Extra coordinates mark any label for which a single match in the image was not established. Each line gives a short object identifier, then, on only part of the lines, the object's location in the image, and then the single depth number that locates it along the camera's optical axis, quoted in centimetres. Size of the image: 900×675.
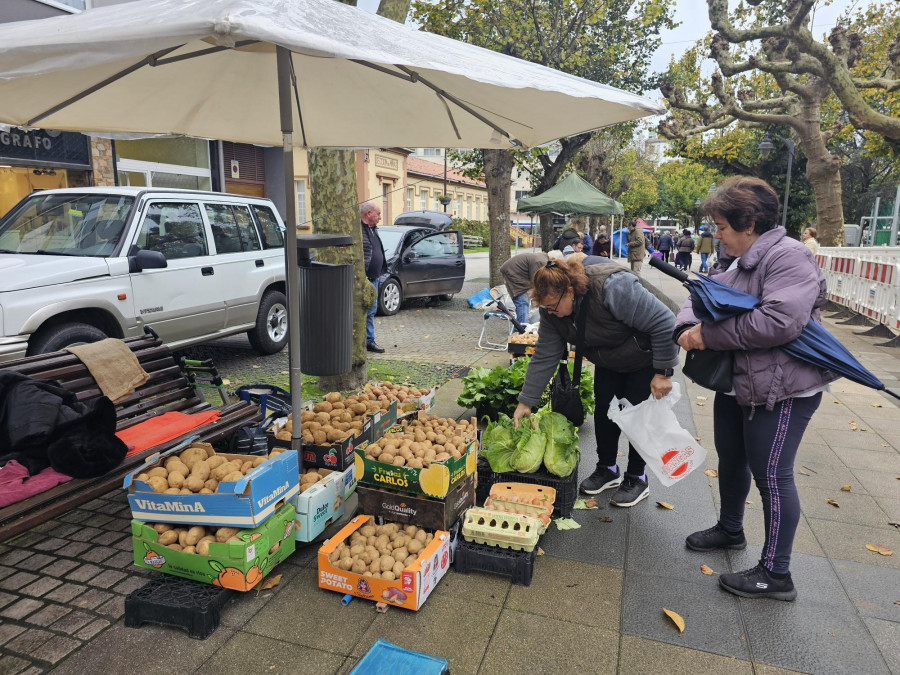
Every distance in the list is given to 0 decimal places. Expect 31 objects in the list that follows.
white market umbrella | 217
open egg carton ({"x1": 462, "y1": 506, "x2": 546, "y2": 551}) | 301
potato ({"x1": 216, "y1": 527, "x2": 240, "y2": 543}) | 278
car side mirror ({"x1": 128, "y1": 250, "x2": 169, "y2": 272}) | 595
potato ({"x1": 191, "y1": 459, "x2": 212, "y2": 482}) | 294
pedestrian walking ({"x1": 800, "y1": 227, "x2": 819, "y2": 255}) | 1348
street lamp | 1997
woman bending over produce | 338
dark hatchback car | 1238
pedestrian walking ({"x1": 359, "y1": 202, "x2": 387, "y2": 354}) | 863
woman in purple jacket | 253
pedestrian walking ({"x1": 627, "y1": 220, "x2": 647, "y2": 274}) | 2408
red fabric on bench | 372
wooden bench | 277
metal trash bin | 443
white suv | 528
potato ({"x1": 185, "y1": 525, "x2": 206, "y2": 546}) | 280
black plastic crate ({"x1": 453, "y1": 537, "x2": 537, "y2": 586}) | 298
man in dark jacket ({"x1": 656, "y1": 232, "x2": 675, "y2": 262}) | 2800
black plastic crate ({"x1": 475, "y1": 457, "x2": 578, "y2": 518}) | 363
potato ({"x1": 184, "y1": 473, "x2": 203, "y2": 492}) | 287
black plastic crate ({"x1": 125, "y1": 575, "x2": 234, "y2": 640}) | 257
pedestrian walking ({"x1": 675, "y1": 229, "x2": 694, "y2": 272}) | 2388
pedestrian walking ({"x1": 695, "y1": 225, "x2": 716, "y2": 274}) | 2195
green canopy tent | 1602
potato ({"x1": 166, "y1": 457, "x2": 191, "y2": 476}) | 298
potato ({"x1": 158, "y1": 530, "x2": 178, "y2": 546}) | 282
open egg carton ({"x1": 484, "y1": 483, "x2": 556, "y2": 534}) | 328
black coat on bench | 308
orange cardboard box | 269
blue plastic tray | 213
